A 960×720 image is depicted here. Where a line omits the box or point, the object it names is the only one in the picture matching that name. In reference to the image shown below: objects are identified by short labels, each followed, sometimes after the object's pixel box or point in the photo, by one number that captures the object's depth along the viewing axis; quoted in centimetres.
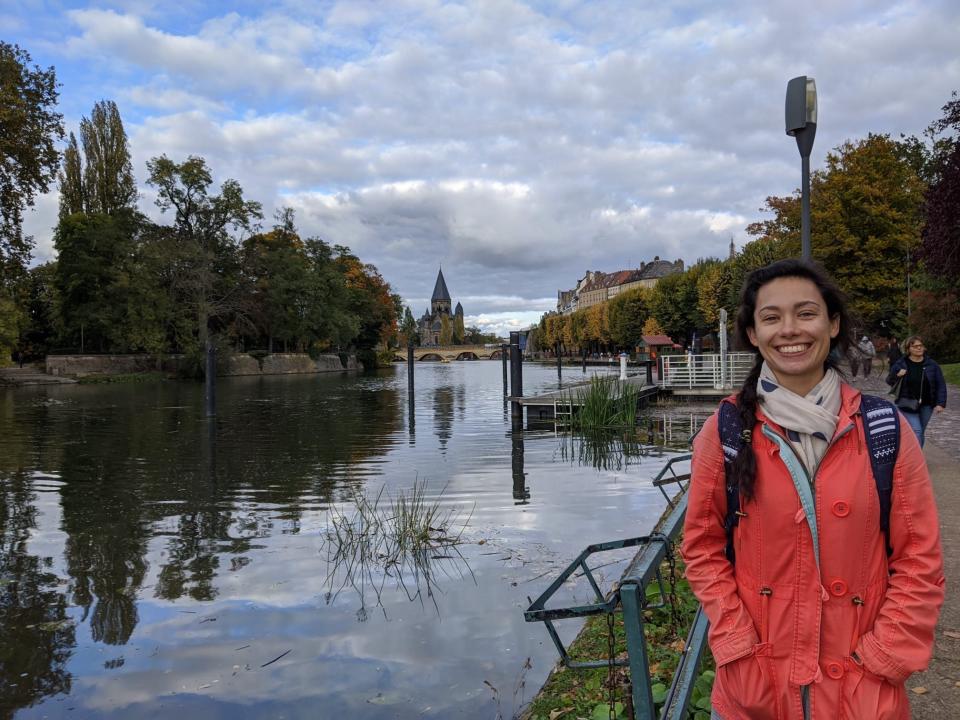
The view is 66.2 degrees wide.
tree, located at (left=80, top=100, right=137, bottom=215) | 5597
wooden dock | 2090
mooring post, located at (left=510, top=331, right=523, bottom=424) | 2115
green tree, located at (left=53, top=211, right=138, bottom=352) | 4947
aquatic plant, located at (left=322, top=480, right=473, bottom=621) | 638
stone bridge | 11194
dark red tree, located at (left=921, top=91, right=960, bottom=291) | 1661
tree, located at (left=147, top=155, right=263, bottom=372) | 4982
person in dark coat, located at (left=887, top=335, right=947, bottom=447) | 836
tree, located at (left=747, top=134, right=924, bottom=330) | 3069
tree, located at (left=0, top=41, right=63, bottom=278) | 2573
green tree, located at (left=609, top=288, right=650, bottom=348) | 8275
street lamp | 685
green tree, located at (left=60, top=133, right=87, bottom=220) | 5512
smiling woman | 174
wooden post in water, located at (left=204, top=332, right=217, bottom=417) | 2141
